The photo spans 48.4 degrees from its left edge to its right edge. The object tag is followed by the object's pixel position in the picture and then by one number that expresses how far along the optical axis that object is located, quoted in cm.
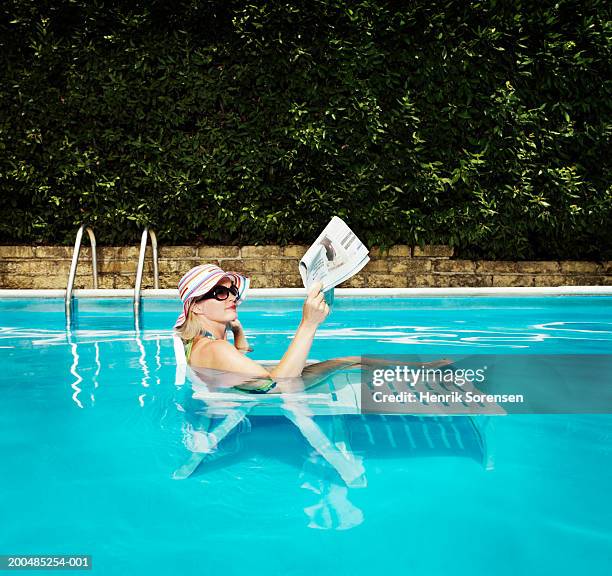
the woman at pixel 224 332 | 298
